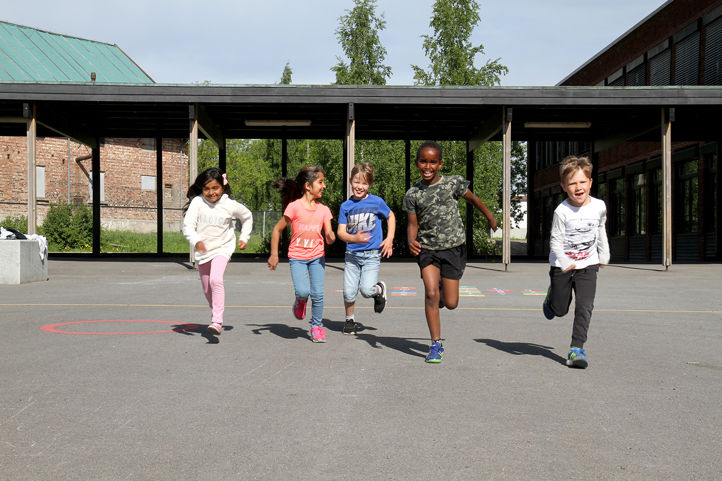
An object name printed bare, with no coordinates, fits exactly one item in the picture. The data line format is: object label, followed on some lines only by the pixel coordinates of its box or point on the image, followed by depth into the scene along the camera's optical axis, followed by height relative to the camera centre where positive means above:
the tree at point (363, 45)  48.88 +13.39
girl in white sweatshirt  7.37 +0.12
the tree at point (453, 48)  40.62 +11.08
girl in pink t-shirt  7.41 -0.02
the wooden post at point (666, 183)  18.58 +1.50
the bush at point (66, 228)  29.23 +0.40
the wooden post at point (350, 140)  19.16 +2.65
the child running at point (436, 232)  6.21 +0.07
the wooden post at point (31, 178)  18.47 +1.53
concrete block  14.30 -0.47
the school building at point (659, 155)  26.00 +3.46
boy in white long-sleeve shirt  6.23 -0.01
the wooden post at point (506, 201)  18.56 +1.01
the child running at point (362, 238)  7.50 +0.01
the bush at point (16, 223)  32.97 +0.68
